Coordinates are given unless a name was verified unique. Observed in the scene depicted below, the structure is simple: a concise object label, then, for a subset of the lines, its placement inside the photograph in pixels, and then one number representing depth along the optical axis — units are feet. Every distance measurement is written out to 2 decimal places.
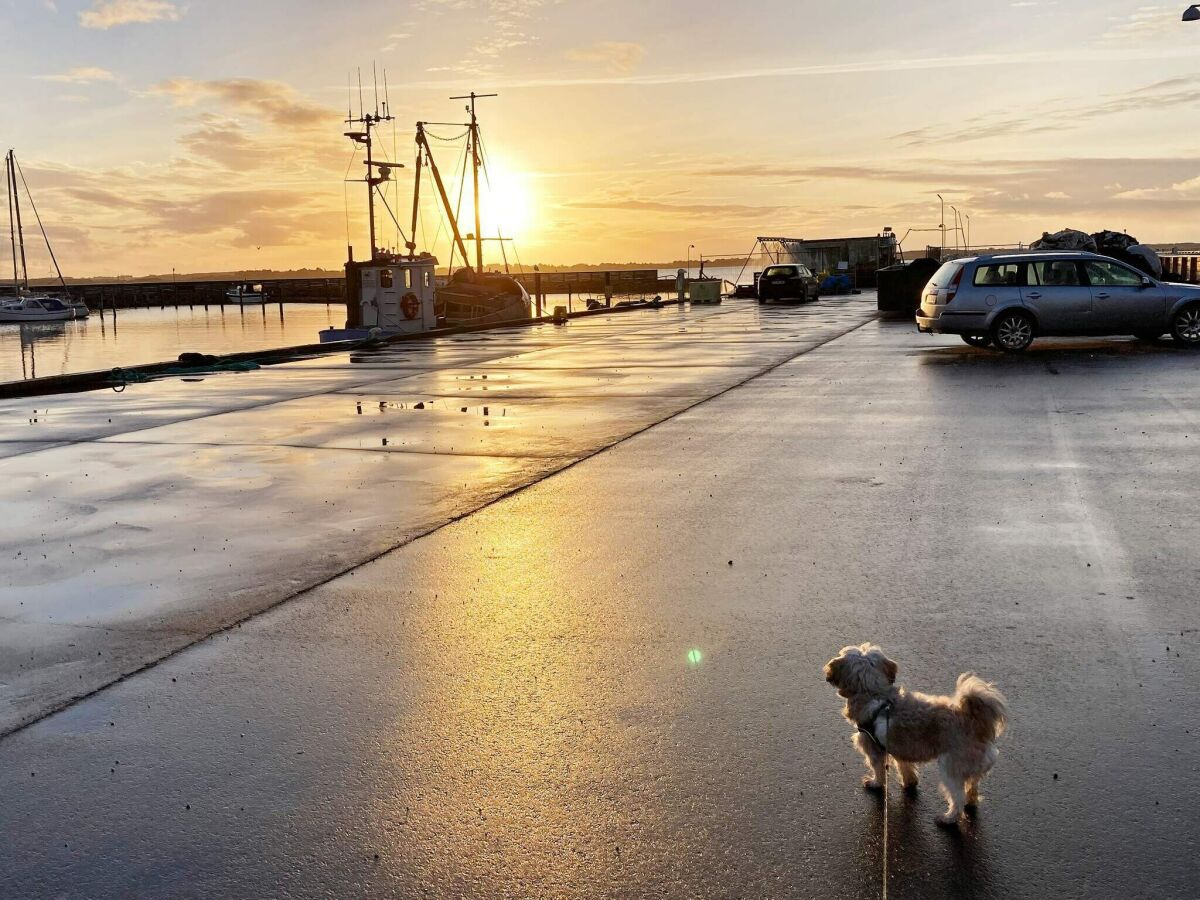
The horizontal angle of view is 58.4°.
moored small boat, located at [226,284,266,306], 432.25
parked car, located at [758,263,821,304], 164.25
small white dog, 11.61
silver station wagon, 64.54
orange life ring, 121.66
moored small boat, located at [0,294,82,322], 314.14
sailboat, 298.76
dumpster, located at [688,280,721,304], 175.73
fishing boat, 121.70
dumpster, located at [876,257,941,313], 124.77
